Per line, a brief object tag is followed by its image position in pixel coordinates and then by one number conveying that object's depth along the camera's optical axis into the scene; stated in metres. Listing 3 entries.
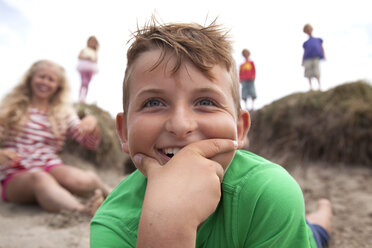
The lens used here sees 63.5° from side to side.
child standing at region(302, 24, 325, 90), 5.82
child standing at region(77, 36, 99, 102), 6.57
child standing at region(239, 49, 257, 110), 7.22
